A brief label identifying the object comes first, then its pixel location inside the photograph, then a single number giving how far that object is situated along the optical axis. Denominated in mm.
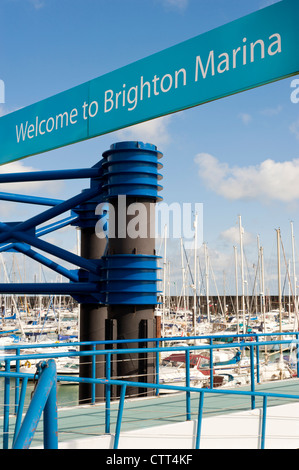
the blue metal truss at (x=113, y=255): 7523
